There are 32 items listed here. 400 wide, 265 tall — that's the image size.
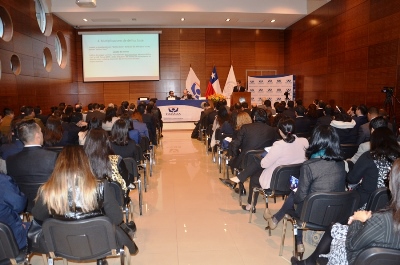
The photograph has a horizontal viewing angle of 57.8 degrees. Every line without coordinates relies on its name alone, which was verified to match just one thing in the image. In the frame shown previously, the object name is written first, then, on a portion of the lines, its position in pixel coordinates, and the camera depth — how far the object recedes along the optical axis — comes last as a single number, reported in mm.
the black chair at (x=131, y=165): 4314
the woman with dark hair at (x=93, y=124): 5203
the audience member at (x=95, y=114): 8209
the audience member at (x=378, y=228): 1876
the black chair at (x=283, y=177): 3754
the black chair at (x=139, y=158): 5191
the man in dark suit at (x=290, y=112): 8180
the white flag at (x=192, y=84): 16156
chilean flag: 16062
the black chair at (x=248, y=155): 4715
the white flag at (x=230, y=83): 16281
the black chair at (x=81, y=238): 2225
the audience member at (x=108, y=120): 6551
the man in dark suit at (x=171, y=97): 14055
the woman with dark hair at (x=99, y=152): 3201
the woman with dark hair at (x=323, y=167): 3031
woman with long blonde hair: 2332
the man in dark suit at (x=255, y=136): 5117
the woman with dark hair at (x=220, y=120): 7340
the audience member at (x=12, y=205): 2467
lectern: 13359
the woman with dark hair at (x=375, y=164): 3070
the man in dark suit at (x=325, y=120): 6844
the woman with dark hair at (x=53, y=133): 4930
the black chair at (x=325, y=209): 2799
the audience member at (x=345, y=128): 5773
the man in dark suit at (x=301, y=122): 7129
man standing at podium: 13954
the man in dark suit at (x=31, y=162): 3172
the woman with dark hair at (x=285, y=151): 3986
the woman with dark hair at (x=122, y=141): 4559
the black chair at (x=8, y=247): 2229
